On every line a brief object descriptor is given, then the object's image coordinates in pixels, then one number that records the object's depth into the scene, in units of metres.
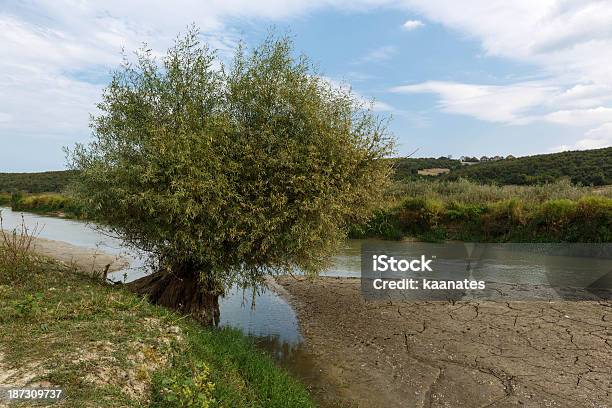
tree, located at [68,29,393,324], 9.22
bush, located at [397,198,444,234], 28.66
